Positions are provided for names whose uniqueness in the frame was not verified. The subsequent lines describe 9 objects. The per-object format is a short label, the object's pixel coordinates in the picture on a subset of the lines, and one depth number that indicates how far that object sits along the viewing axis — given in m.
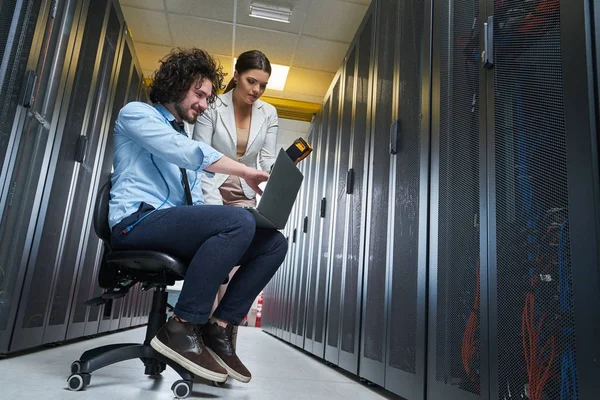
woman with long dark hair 2.35
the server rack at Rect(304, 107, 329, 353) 4.25
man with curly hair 1.61
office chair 1.60
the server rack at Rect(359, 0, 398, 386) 2.35
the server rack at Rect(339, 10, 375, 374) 2.81
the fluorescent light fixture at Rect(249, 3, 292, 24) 4.23
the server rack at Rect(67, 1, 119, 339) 3.19
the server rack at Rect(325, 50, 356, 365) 3.30
